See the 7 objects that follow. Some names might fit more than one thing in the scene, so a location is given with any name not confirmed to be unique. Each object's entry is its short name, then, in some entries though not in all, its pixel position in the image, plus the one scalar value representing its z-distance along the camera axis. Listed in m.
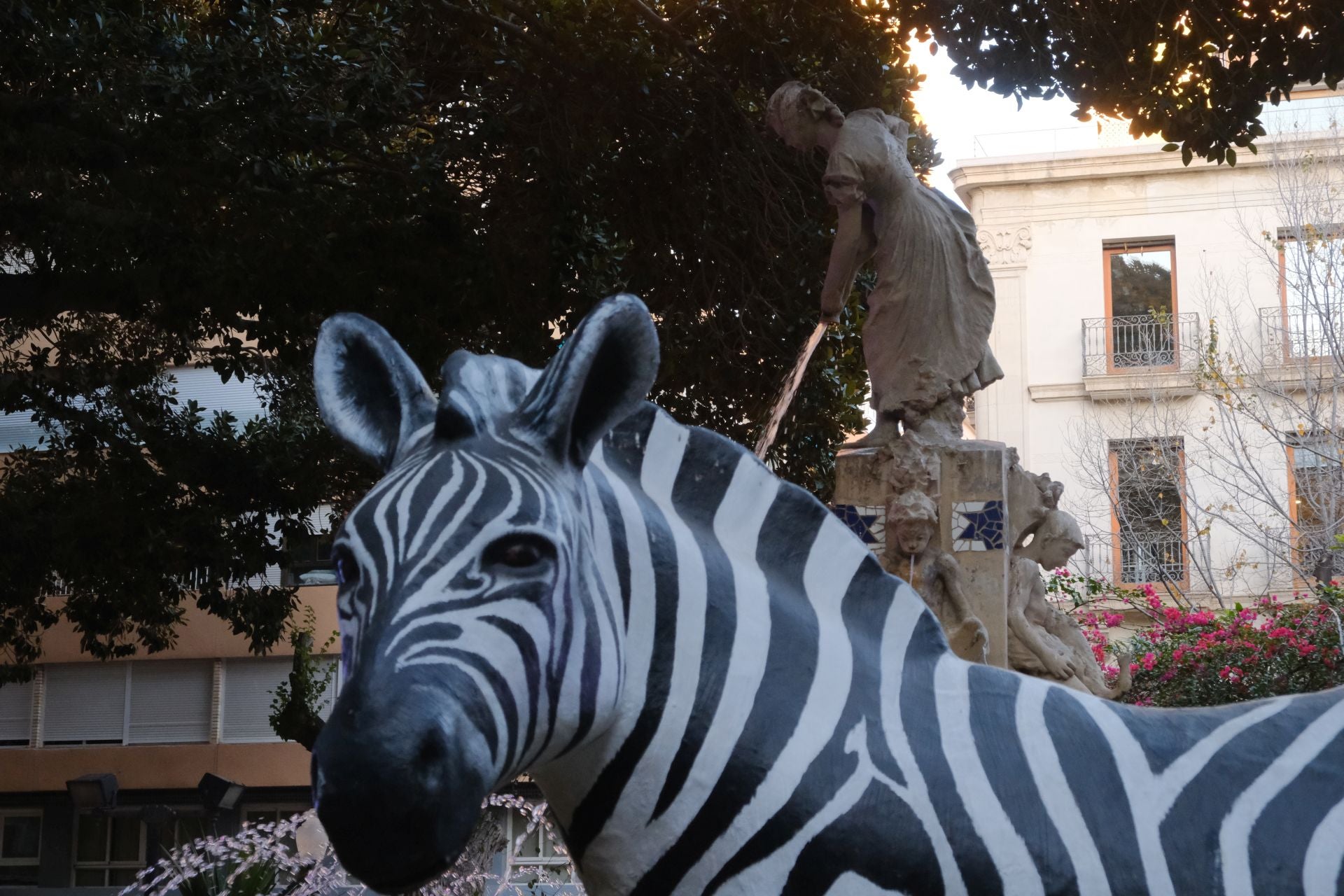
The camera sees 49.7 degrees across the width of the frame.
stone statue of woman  5.66
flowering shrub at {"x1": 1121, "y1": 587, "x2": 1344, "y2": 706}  14.39
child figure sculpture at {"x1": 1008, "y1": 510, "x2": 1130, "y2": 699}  5.68
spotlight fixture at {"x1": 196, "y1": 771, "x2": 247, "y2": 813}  15.28
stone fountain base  5.46
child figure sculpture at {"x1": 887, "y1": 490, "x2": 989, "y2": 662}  5.25
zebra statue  1.58
